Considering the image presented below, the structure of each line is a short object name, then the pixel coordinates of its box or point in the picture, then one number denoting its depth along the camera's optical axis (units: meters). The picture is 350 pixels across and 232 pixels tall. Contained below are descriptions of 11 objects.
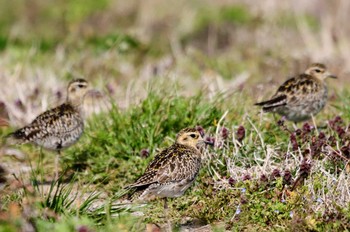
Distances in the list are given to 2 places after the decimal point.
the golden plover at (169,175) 9.20
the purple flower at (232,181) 9.62
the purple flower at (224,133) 10.67
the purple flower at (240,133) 10.69
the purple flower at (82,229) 7.37
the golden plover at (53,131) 11.21
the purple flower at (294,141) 10.36
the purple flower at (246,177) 9.59
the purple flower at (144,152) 11.05
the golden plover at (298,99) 12.63
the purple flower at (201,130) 10.71
